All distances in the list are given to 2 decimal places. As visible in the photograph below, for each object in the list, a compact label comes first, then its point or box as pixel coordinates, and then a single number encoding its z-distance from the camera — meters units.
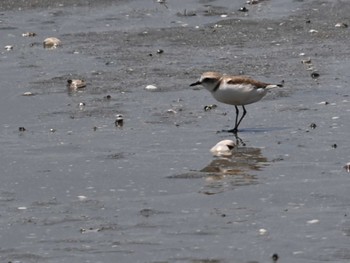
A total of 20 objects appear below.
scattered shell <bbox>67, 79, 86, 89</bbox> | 16.77
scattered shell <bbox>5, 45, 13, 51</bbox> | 19.30
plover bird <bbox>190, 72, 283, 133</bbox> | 14.61
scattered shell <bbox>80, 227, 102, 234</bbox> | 10.73
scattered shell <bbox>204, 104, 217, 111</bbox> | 15.49
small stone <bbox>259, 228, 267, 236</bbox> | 10.48
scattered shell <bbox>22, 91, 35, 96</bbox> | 16.48
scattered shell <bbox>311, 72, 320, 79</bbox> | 16.78
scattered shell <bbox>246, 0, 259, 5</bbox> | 22.11
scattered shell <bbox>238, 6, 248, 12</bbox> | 21.56
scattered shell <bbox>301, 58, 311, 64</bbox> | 17.62
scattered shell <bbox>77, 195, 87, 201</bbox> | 11.80
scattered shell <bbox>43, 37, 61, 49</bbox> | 19.44
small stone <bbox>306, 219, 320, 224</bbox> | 10.77
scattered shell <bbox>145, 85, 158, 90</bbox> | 16.50
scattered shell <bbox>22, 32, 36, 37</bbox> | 20.27
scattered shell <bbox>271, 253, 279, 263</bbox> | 9.78
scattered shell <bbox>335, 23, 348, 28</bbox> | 19.89
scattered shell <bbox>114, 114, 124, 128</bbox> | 14.78
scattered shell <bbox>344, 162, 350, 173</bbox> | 12.46
